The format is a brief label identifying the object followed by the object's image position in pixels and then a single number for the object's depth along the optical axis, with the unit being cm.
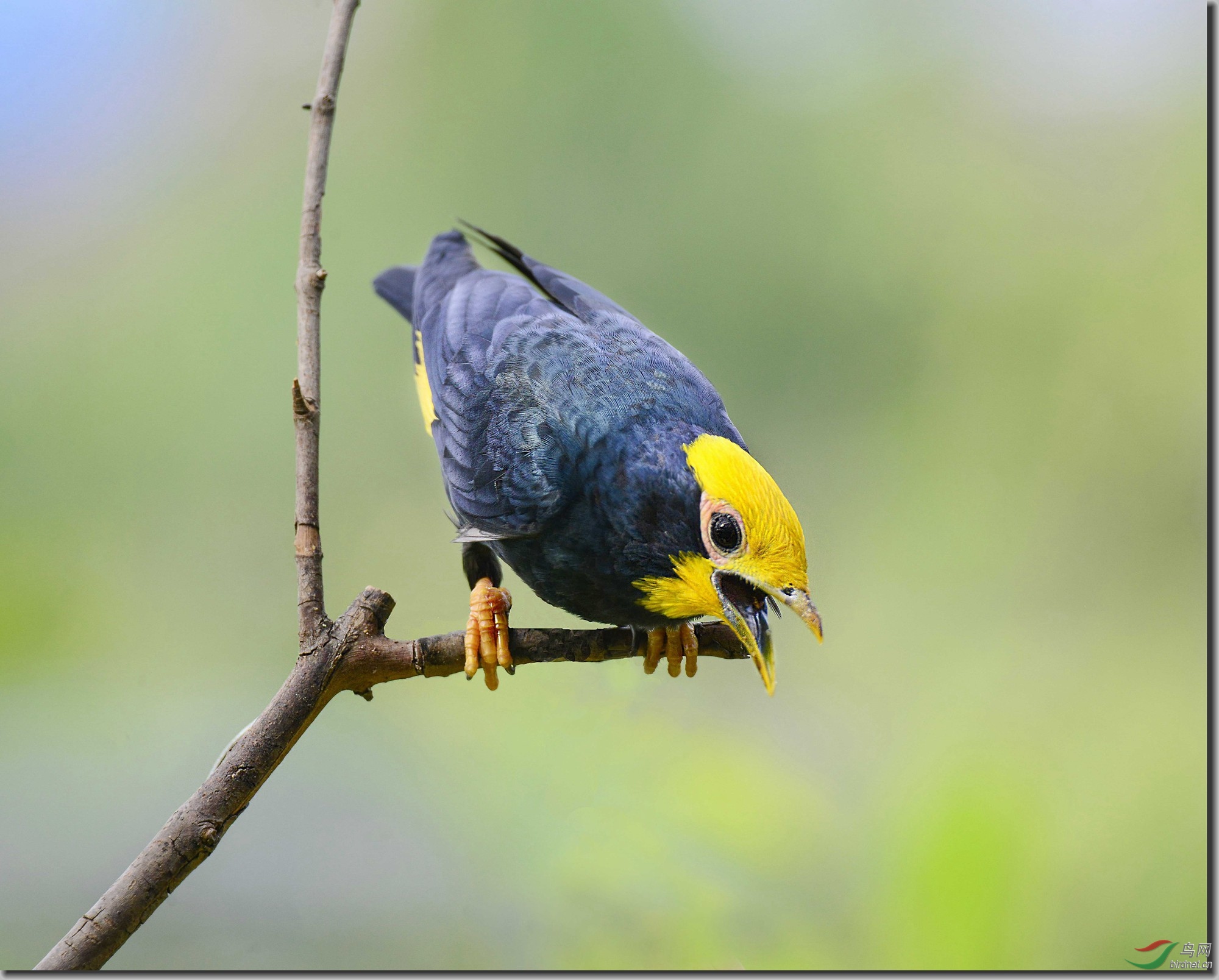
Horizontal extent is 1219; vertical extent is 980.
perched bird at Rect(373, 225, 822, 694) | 429
